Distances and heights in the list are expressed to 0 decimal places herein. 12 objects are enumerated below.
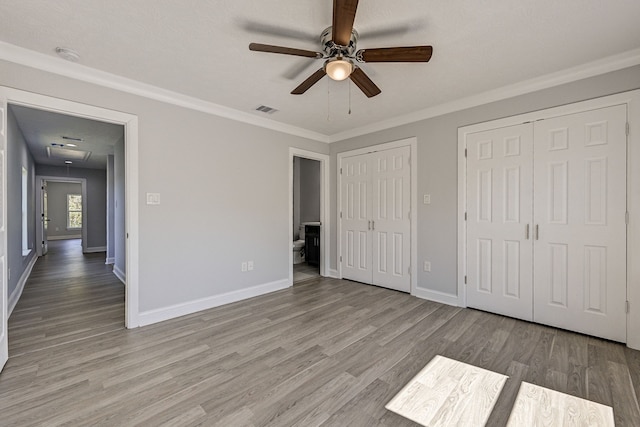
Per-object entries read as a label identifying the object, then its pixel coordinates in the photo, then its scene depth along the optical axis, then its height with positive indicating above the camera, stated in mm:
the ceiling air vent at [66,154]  6078 +1302
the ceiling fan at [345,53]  1792 +1052
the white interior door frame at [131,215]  2887 -46
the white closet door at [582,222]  2514 -120
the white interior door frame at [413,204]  3857 +77
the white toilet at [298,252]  6199 -920
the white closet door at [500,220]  2992 -122
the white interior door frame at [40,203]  7255 +200
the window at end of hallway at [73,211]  11453 -14
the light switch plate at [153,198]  3023 +128
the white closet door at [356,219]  4480 -144
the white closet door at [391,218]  3998 -121
